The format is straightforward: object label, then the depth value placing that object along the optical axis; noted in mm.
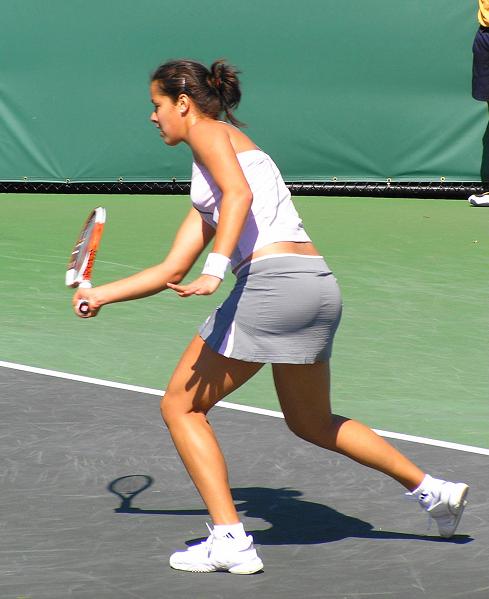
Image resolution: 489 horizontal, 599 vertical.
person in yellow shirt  27828
